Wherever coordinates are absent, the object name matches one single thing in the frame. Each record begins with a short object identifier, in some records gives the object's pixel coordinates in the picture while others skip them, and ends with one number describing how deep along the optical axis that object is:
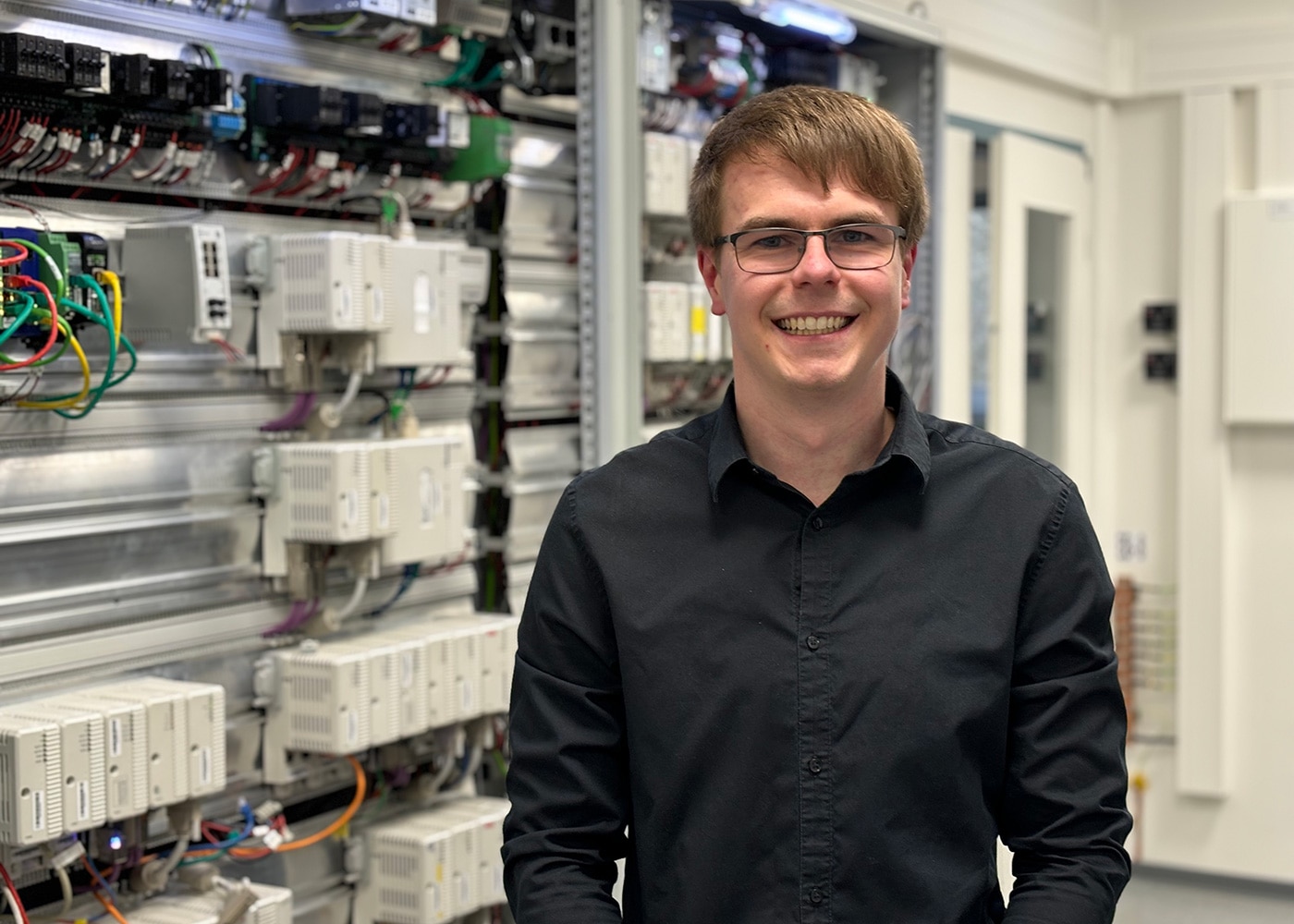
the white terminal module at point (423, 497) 2.59
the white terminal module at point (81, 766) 2.02
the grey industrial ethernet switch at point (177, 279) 2.25
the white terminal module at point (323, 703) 2.50
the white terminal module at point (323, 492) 2.49
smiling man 1.45
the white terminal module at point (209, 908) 2.24
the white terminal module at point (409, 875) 2.68
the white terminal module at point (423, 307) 2.61
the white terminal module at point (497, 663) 2.79
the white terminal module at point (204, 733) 2.20
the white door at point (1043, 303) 4.28
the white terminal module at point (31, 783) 1.95
